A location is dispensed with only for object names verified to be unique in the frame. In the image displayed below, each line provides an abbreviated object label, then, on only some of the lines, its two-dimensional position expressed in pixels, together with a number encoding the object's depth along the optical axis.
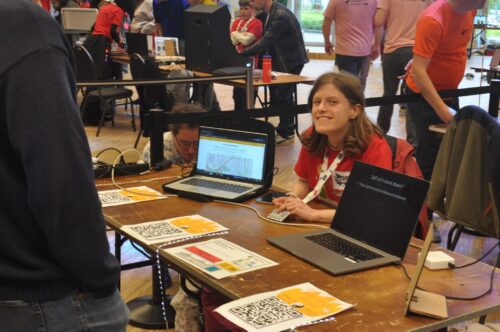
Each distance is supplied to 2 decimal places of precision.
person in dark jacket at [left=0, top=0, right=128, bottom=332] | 1.08
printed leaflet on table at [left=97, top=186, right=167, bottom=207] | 2.52
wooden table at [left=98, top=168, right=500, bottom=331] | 1.54
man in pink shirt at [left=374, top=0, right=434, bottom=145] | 5.36
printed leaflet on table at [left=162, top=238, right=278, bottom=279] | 1.84
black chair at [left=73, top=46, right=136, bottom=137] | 6.48
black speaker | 5.18
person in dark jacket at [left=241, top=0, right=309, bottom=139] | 6.47
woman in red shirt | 2.44
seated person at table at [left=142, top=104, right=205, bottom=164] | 3.25
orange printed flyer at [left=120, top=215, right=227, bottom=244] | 2.11
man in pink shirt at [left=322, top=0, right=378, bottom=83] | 6.14
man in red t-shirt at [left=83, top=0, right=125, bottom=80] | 7.36
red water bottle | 5.54
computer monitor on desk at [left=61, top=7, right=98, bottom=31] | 9.53
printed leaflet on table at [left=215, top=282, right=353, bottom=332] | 1.50
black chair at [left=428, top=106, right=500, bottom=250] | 2.88
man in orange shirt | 3.47
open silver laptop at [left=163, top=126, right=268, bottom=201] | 2.65
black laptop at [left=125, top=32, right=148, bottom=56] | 7.21
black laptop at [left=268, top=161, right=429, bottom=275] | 1.90
